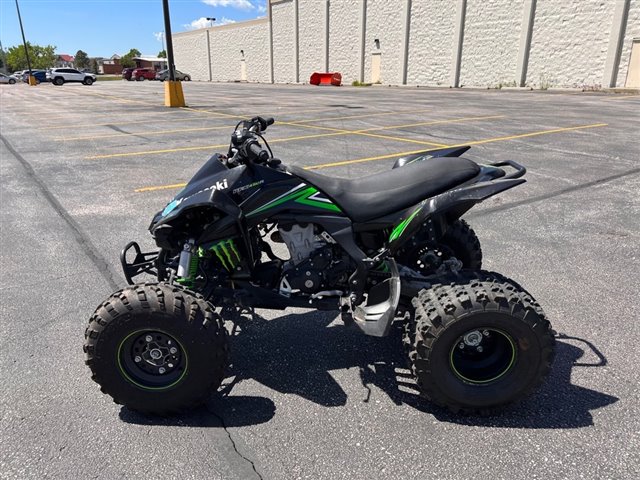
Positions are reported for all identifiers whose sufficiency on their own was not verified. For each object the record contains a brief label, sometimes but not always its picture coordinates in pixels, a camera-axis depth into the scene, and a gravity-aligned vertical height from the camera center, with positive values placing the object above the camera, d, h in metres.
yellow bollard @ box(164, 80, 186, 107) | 20.00 -0.86
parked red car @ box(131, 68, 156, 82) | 64.62 -0.29
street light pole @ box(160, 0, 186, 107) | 18.10 -0.51
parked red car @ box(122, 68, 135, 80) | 66.06 -0.17
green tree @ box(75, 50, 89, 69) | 127.85 +2.78
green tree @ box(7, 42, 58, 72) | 114.62 +3.23
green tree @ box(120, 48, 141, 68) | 116.76 +3.22
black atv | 2.56 -1.12
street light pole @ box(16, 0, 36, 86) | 48.56 -0.50
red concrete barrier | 42.53 -0.57
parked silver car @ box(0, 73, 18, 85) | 56.94 -0.81
